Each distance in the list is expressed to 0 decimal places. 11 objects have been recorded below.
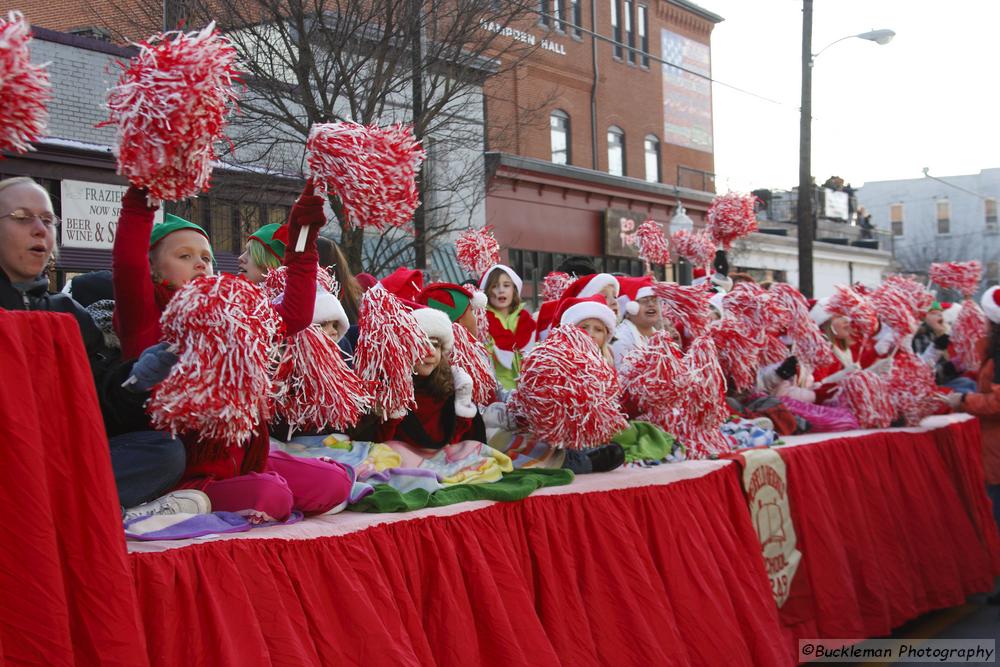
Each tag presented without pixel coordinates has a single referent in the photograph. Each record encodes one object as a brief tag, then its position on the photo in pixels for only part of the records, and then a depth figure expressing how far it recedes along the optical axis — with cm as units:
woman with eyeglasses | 286
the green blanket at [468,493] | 346
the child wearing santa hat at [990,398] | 663
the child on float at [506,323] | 609
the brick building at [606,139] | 2309
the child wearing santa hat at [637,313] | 586
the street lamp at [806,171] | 1623
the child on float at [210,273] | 292
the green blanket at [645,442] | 486
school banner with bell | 515
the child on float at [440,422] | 407
